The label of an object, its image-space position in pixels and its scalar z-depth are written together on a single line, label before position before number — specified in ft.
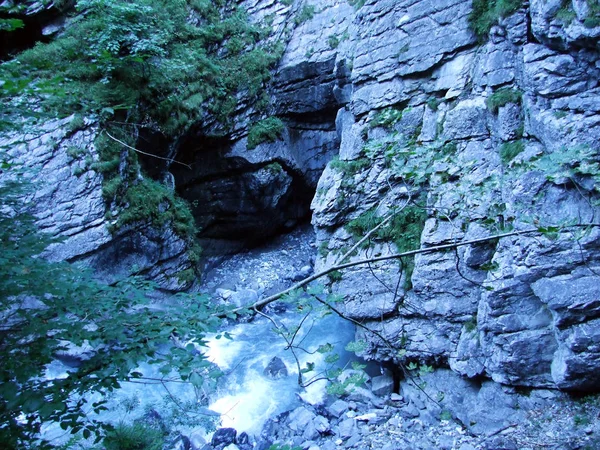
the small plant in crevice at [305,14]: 36.81
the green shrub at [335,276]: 21.82
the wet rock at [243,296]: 32.27
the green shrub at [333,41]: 33.79
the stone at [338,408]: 19.77
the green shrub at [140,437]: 15.06
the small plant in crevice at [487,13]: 17.57
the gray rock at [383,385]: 20.79
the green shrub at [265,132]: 34.88
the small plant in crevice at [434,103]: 21.07
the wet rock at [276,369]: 23.43
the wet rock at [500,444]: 14.81
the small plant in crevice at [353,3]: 33.93
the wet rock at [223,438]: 18.48
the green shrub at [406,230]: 19.92
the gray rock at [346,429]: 17.99
